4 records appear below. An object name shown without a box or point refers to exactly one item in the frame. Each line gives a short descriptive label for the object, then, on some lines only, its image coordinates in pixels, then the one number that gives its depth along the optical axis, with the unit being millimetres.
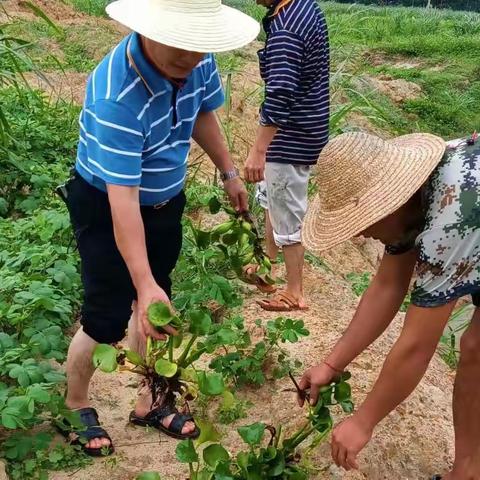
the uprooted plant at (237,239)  2326
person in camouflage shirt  1558
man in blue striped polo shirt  1703
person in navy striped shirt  2779
